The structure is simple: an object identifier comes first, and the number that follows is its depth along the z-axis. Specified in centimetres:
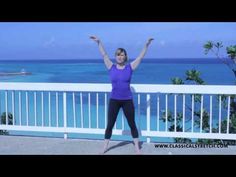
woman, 556
